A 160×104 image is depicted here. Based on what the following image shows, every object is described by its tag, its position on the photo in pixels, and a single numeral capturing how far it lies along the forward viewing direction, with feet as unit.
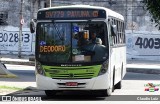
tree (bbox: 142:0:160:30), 97.55
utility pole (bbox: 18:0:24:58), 140.77
